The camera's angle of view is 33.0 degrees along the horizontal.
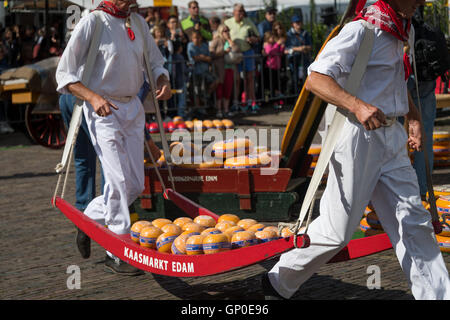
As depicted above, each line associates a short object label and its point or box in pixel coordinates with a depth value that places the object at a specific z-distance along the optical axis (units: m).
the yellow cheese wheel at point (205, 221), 5.26
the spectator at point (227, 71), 17.05
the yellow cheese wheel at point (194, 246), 4.63
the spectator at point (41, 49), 16.12
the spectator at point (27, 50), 16.78
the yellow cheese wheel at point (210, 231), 4.79
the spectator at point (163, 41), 15.71
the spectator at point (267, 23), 18.86
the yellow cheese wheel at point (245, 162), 7.39
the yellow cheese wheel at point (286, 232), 4.28
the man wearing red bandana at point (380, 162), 3.76
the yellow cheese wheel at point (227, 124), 14.66
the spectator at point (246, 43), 17.36
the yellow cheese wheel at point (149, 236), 5.07
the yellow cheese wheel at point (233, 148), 7.70
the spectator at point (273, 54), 18.28
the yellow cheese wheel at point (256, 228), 4.94
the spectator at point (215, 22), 18.23
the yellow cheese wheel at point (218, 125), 14.54
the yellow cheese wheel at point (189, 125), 14.77
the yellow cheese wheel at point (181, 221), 5.29
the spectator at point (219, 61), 16.86
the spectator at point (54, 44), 15.84
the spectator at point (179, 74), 16.38
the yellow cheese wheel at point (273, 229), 4.75
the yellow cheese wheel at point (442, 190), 6.13
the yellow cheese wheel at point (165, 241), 4.91
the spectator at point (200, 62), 16.48
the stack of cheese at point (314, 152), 8.63
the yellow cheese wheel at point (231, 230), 4.80
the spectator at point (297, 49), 18.59
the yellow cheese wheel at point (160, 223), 5.35
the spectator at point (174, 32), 16.22
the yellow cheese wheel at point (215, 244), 4.58
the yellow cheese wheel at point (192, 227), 5.02
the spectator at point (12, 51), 16.66
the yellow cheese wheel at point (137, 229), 5.31
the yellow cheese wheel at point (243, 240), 4.61
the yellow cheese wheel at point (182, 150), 7.85
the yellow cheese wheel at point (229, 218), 5.39
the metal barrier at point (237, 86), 16.64
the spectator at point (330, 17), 18.86
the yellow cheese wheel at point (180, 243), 4.74
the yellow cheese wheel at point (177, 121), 14.98
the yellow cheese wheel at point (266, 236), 4.67
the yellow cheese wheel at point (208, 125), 14.62
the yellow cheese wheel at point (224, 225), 5.06
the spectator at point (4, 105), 15.99
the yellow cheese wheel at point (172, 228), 5.03
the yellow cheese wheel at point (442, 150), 9.88
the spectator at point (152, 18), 16.69
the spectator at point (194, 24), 16.70
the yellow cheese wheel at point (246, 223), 5.11
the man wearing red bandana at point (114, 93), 5.32
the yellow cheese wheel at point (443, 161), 9.87
